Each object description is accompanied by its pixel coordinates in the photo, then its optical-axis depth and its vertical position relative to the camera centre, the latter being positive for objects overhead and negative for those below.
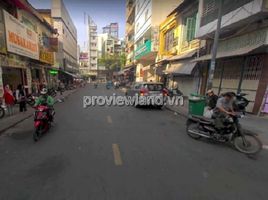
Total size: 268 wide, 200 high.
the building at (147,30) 25.00 +6.94
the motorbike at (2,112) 8.68 -2.29
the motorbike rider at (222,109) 5.36 -1.01
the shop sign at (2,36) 10.53 +1.80
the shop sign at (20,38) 11.15 +2.08
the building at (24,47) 11.17 +1.64
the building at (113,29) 110.96 +27.06
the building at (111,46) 92.59 +13.43
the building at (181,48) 15.30 +2.71
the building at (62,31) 35.00 +8.09
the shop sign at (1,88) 11.00 -1.40
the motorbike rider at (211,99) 9.04 -1.20
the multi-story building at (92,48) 92.00 +11.88
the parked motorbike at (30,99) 12.43 -2.32
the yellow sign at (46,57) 18.05 +1.22
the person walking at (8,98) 9.38 -1.71
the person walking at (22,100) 10.30 -1.98
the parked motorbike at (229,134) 5.08 -1.81
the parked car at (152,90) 11.66 -1.19
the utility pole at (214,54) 8.44 +1.09
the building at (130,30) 42.53 +10.89
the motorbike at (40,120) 5.79 -1.82
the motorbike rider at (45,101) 6.50 -1.23
